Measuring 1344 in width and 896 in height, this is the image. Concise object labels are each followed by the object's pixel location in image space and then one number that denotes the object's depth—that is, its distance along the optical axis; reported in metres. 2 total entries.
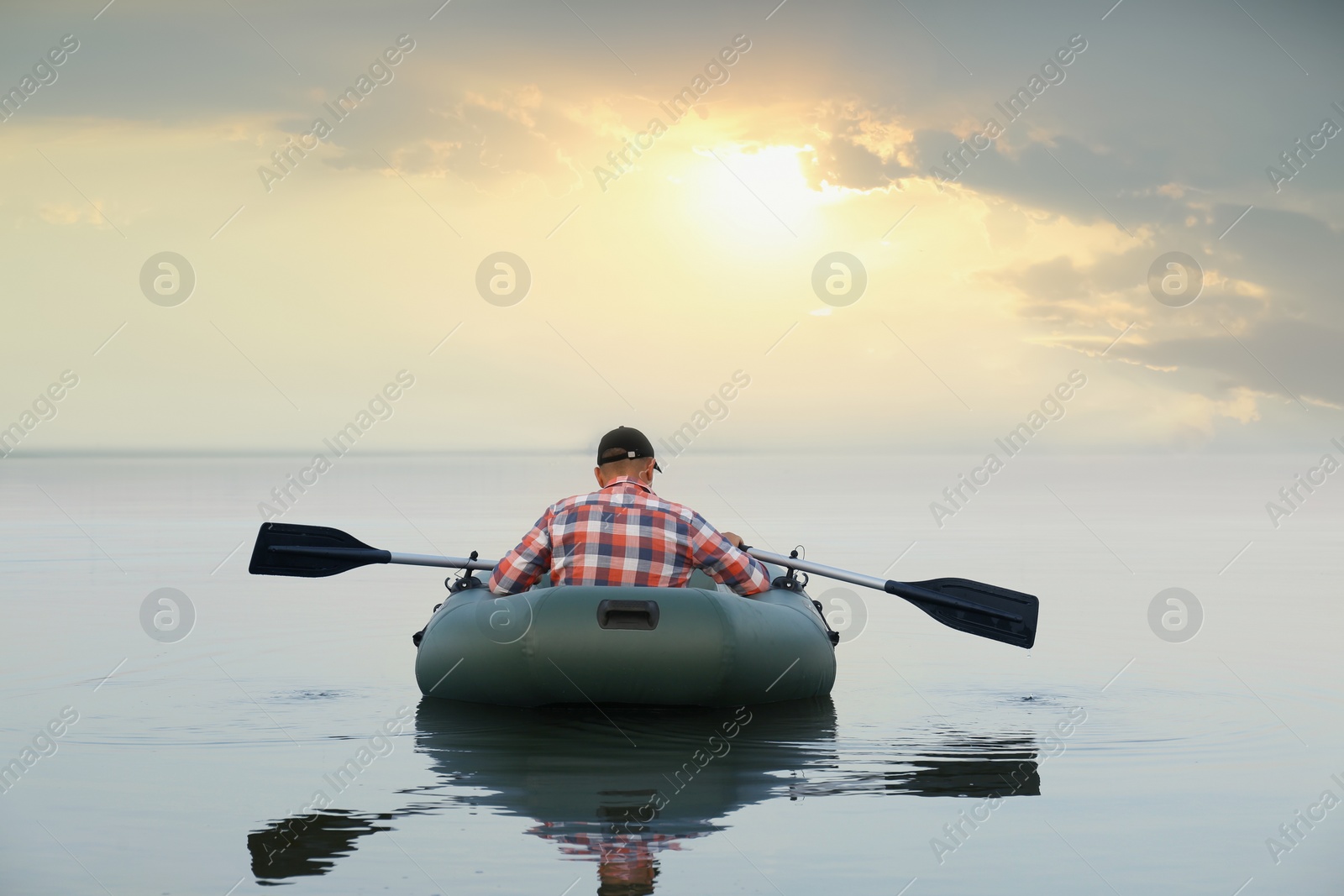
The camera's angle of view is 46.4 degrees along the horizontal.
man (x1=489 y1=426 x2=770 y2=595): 7.79
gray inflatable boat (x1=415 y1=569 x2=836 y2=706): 7.38
